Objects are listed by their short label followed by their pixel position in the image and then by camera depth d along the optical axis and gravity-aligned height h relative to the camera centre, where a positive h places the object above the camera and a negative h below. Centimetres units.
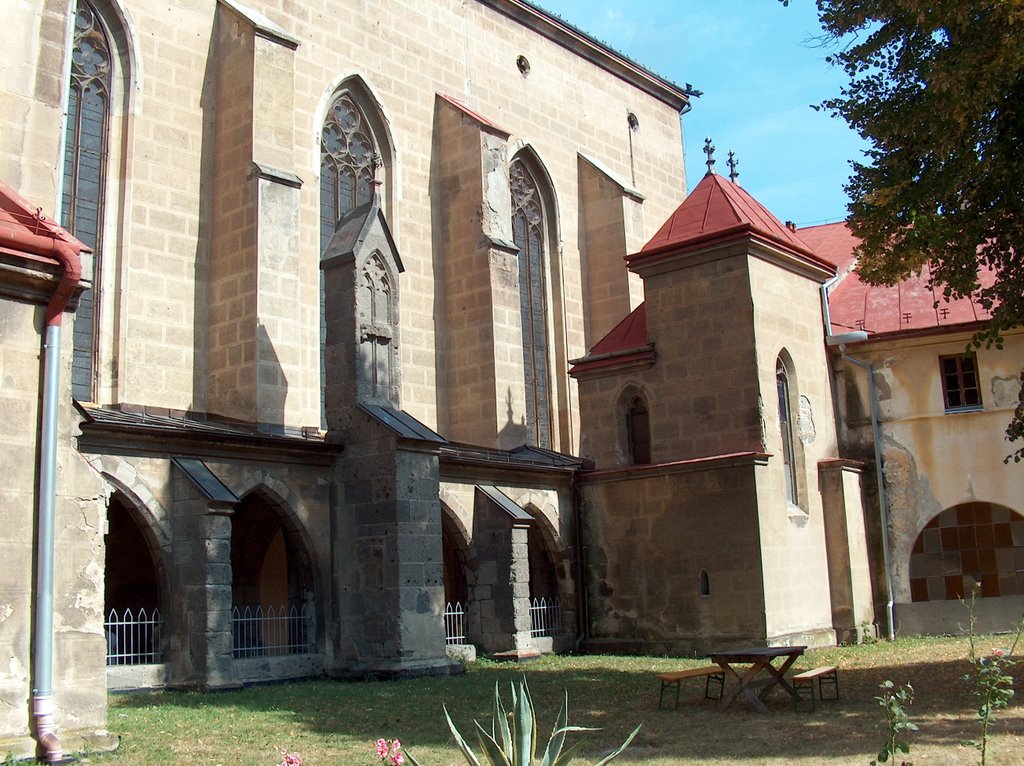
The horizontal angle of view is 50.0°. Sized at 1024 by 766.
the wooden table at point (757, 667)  1105 -107
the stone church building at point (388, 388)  1510 +309
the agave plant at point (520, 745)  539 -87
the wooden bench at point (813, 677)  1073 -115
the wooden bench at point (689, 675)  1116 -112
